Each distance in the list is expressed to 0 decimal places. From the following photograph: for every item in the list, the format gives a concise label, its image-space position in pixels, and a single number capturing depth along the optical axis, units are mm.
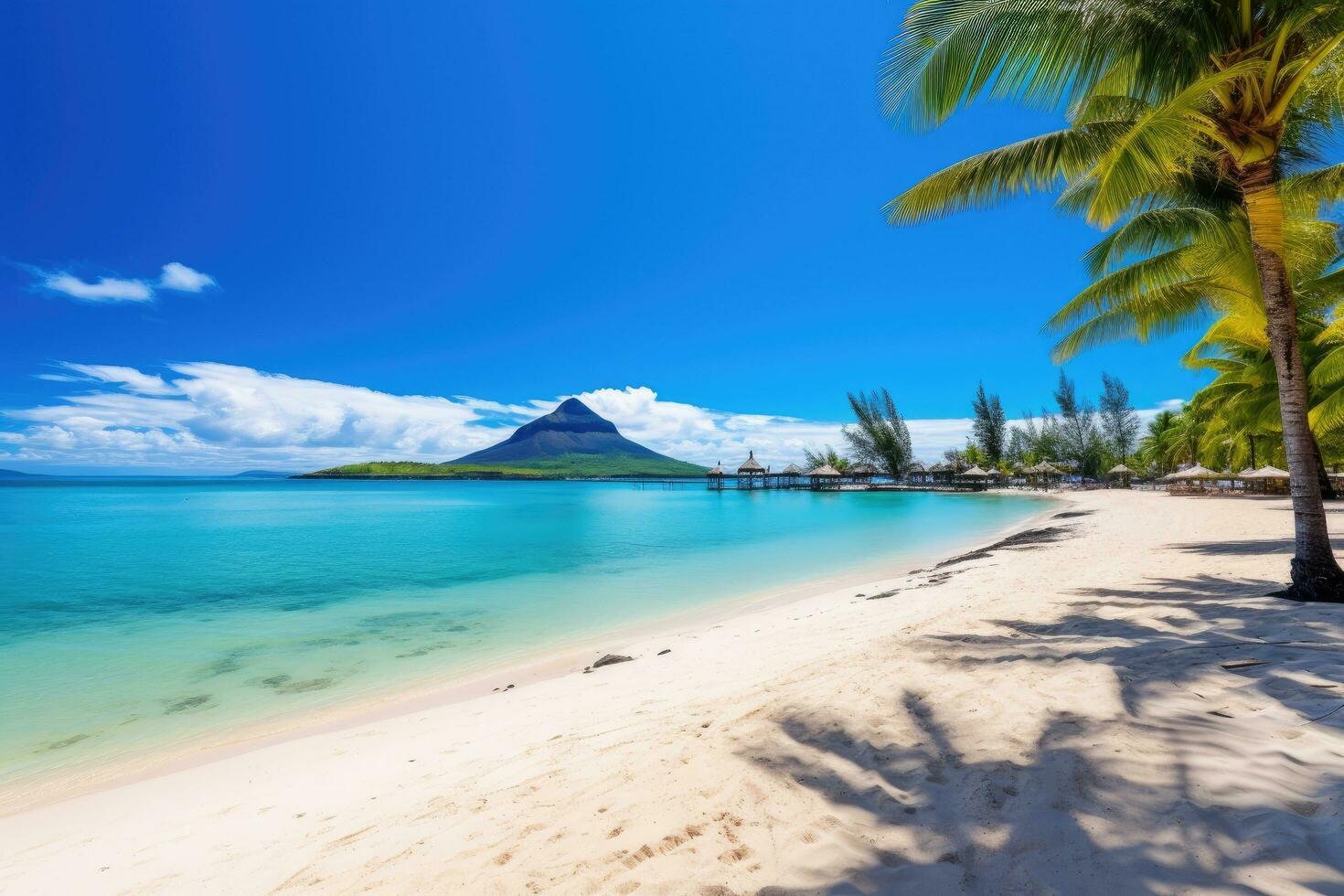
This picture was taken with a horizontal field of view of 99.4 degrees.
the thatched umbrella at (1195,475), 28309
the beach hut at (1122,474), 41562
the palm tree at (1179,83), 4867
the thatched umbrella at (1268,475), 24422
